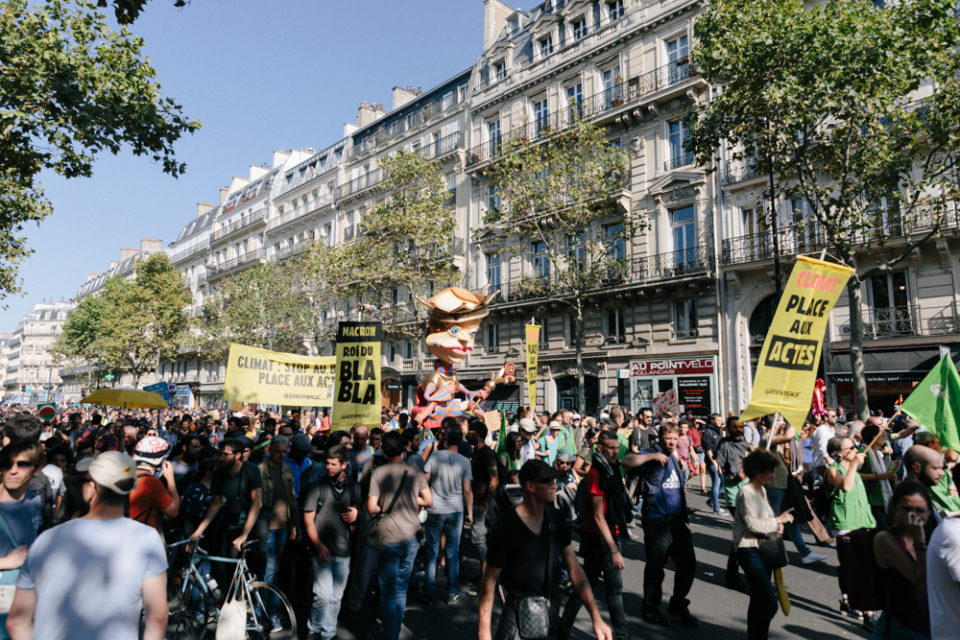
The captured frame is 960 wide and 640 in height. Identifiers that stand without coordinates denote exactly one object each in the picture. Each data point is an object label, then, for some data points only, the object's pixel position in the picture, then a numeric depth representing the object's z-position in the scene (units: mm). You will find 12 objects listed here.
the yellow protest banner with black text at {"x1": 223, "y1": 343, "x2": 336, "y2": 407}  10883
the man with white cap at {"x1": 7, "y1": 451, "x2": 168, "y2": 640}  2451
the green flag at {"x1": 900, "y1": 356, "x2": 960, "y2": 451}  6055
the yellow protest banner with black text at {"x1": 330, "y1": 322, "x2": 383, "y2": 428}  8367
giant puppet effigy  11141
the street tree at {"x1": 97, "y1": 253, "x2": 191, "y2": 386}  42906
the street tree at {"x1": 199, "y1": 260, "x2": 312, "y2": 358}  34875
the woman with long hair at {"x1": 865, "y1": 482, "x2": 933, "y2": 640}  3361
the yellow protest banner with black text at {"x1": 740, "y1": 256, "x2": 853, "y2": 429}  6156
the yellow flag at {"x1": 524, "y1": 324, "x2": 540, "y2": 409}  14852
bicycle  4918
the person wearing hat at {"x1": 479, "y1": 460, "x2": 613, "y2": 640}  3381
